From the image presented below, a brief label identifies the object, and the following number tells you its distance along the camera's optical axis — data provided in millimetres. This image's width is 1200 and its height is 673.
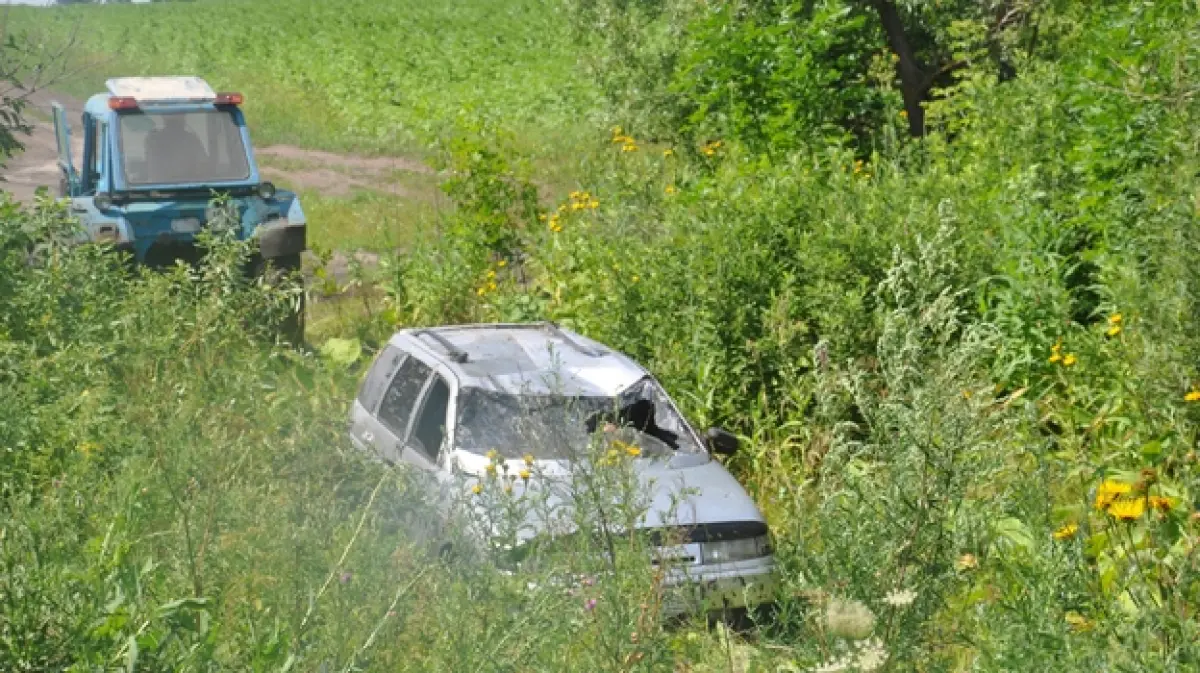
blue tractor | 13016
